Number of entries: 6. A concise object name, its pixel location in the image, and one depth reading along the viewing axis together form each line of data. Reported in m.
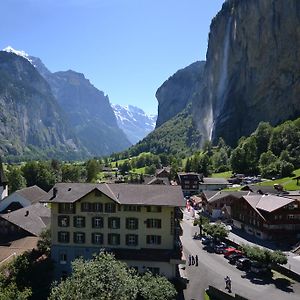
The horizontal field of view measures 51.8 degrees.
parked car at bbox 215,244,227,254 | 49.02
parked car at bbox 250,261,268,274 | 40.95
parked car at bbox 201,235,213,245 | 53.13
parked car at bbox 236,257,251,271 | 42.62
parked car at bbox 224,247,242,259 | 47.32
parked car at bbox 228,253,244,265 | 44.64
